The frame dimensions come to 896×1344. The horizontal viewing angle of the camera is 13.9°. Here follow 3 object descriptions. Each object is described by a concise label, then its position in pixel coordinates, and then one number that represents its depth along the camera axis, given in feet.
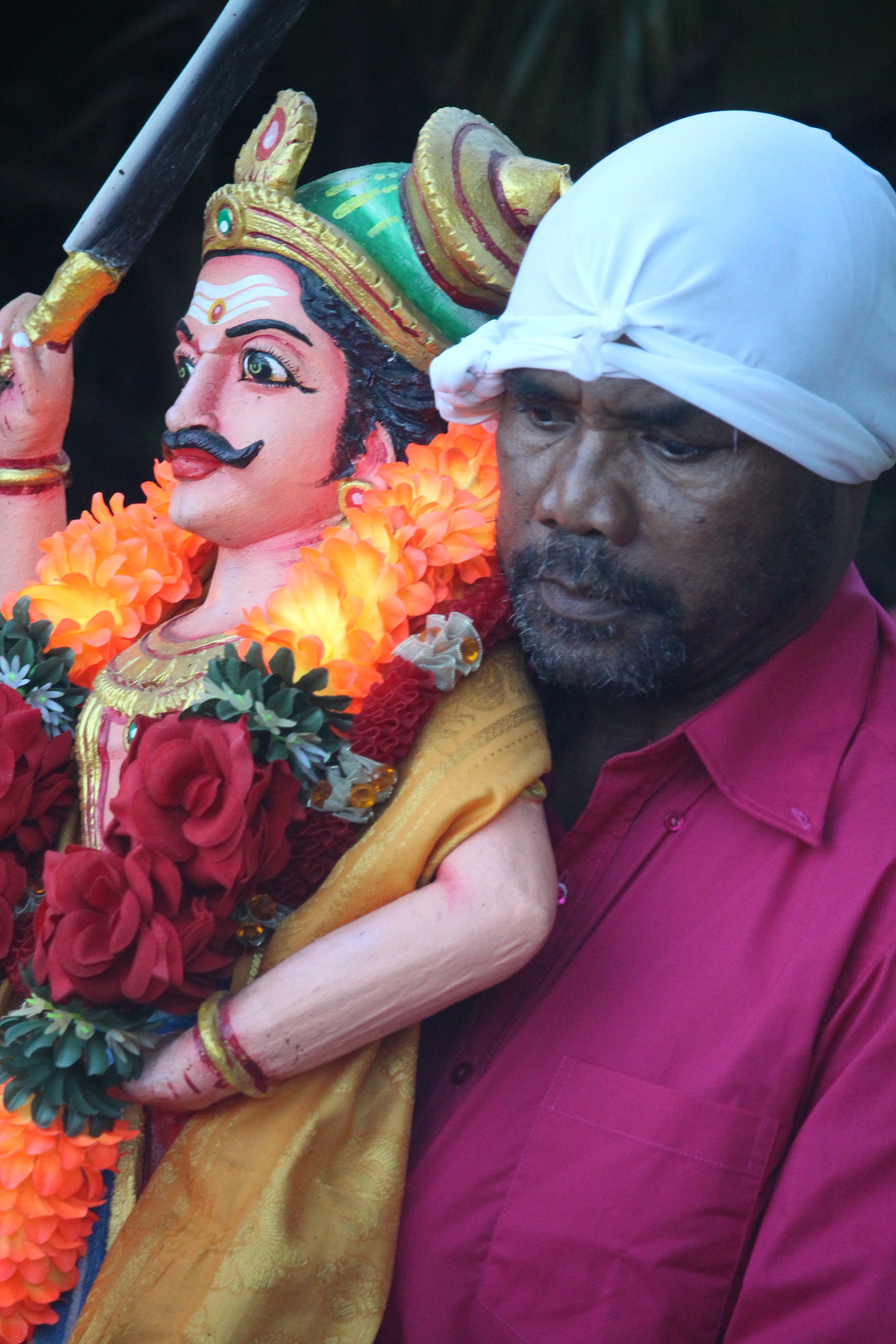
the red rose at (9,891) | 6.47
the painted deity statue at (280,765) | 6.26
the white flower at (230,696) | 6.36
